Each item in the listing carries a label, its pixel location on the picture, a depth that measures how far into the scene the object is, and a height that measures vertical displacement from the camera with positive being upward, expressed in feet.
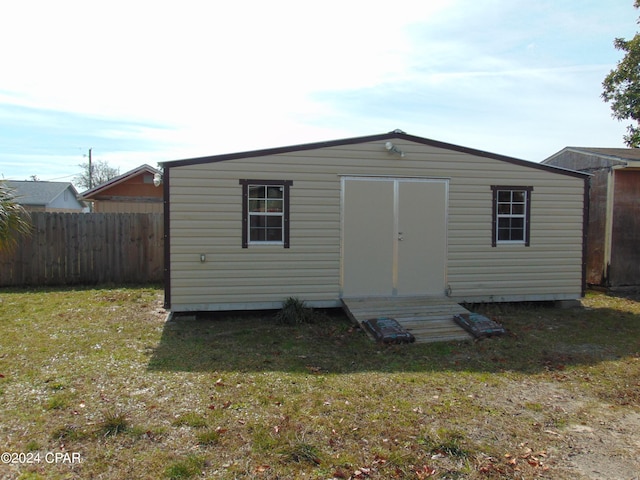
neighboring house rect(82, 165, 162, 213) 54.34 +2.72
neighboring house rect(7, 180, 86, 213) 91.21 +4.42
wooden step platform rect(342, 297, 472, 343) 23.07 -4.98
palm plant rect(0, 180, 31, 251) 26.12 +0.16
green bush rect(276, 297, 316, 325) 25.88 -5.18
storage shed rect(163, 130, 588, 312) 26.45 -0.28
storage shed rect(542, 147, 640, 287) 37.06 +0.10
